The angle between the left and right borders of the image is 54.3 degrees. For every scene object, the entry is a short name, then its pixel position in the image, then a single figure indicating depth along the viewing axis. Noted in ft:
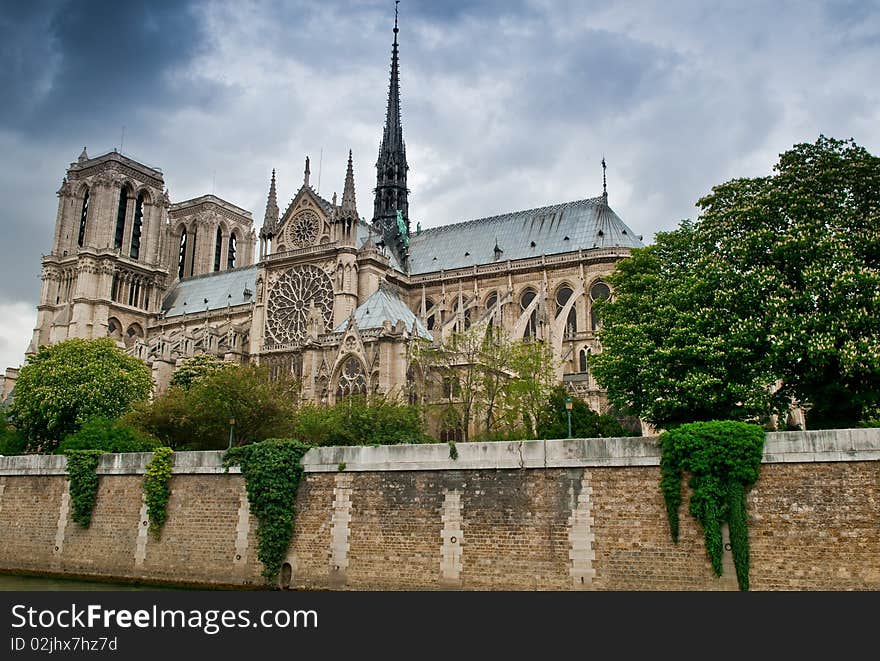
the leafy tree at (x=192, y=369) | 172.76
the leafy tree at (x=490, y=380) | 114.11
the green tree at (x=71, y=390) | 136.56
